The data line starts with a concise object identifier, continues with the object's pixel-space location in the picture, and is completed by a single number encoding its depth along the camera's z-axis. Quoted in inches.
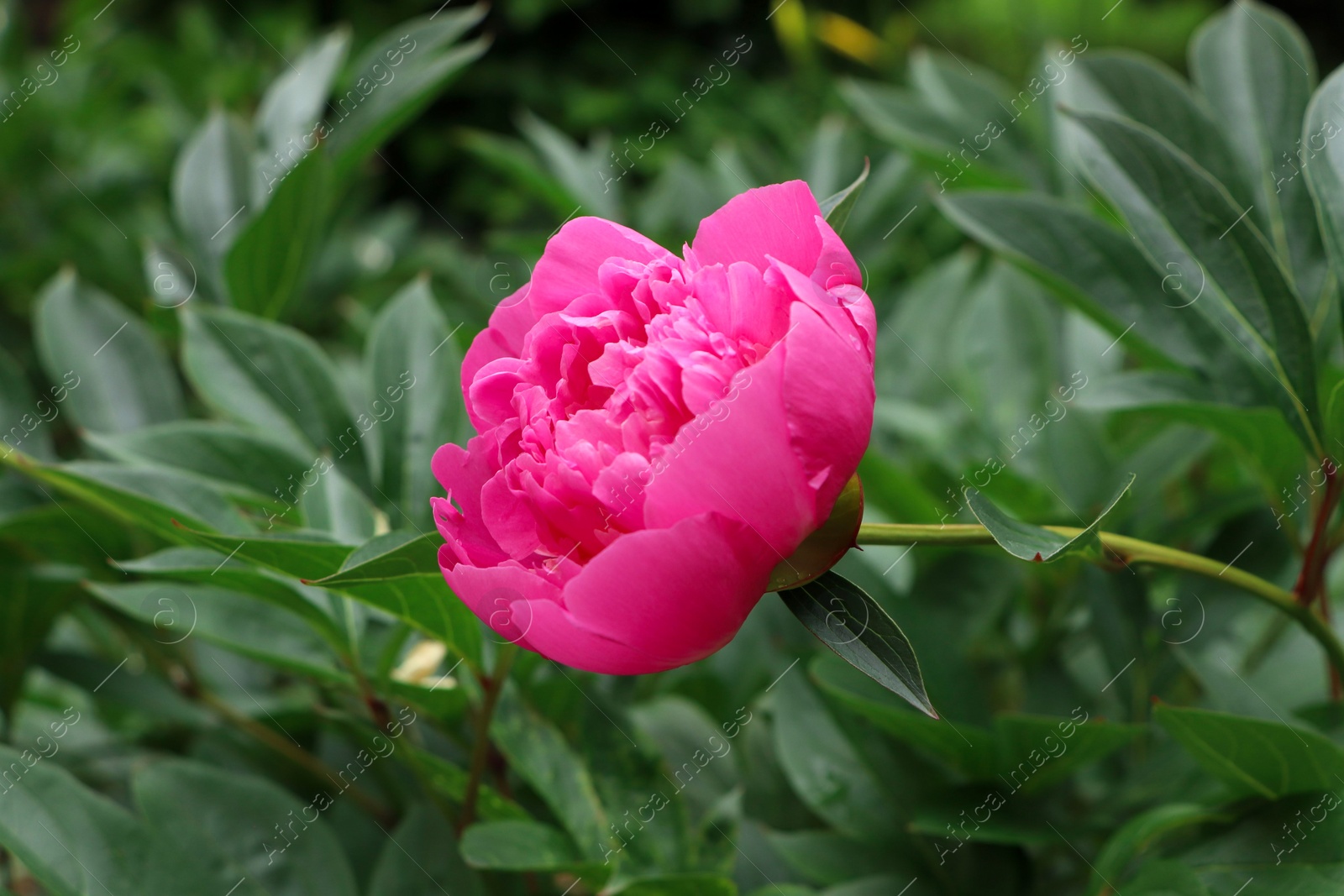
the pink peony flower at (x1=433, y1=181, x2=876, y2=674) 12.7
